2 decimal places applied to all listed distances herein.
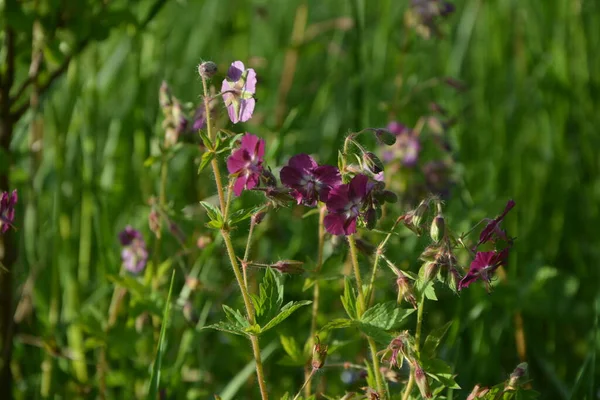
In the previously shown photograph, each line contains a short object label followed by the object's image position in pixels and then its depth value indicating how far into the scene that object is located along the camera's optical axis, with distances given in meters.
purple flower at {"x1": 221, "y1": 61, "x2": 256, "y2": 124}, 1.05
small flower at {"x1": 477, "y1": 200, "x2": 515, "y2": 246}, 1.04
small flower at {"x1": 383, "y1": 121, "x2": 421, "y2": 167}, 1.31
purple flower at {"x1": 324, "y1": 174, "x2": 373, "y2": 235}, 1.04
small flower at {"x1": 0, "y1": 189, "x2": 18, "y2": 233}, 1.07
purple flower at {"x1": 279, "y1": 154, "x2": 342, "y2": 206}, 1.04
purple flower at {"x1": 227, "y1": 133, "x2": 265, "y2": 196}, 1.04
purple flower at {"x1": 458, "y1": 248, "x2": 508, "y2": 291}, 1.04
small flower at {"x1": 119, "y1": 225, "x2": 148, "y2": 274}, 1.20
